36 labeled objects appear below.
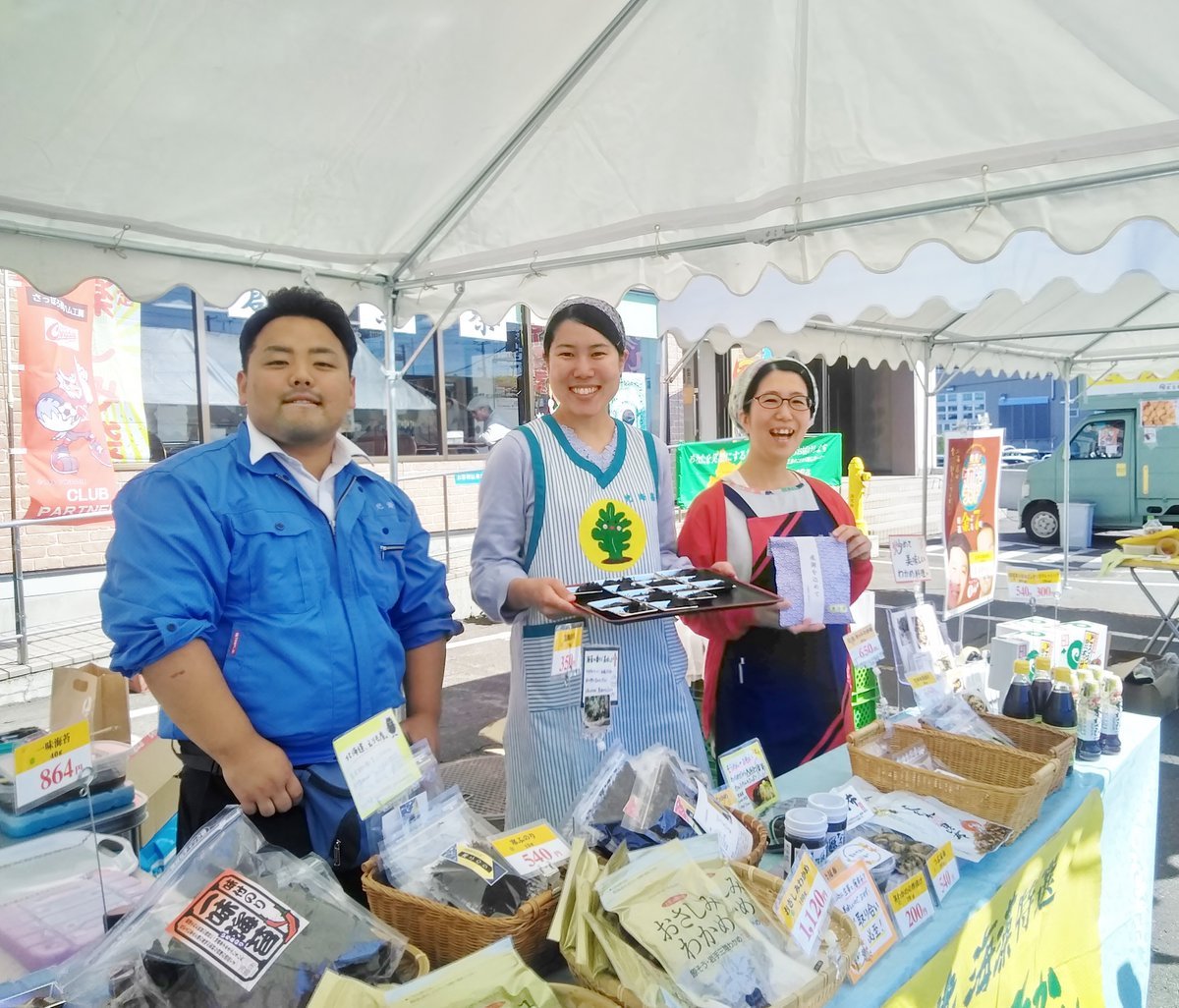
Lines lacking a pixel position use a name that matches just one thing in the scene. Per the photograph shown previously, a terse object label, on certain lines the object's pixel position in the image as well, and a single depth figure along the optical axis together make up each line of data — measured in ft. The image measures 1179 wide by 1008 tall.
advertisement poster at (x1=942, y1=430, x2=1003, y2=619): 15.23
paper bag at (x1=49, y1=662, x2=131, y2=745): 8.84
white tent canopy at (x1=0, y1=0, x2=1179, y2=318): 6.95
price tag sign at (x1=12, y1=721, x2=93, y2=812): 4.69
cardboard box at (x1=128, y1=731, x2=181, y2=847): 8.75
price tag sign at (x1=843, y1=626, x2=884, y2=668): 7.41
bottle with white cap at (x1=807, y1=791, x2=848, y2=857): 4.71
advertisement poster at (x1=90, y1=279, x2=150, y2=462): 21.97
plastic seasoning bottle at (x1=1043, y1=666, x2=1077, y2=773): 6.93
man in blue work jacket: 4.68
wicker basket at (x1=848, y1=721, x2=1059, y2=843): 5.41
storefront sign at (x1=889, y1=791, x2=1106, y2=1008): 4.55
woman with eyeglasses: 7.68
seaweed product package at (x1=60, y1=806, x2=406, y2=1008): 3.11
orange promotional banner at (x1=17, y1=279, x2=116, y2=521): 19.44
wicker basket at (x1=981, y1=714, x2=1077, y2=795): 6.07
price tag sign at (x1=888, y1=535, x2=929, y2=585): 9.78
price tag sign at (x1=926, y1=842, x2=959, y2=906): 4.73
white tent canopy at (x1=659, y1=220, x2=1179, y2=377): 13.37
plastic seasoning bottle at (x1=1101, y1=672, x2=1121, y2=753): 7.08
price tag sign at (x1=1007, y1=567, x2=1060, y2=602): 10.04
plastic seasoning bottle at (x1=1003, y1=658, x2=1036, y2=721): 7.23
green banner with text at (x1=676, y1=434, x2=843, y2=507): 23.62
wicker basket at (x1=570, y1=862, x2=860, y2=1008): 3.29
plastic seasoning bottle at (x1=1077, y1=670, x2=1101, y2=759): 6.95
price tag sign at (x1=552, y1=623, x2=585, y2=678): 5.97
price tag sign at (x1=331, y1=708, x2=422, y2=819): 4.00
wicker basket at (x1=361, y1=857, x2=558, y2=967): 3.65
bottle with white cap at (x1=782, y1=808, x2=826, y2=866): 4.48
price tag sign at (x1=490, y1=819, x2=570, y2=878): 4.04
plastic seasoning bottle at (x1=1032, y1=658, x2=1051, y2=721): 7.12
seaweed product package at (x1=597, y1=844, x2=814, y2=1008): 3.33
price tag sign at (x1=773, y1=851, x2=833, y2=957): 3.65
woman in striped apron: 6.44
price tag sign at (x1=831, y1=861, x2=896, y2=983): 4.06
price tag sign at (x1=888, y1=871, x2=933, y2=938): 4.40
